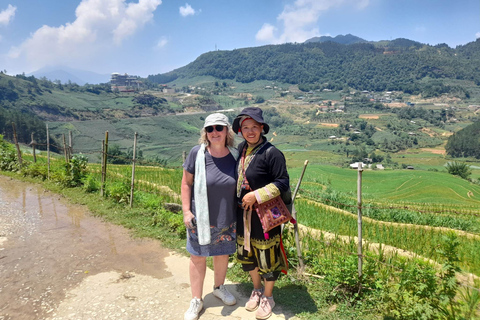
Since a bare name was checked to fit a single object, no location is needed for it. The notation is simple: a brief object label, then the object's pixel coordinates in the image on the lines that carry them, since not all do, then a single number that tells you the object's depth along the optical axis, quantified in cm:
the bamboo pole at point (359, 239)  343
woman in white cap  302
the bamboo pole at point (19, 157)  1060
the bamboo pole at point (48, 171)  940
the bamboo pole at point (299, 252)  398
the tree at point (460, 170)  3668
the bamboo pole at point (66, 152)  899
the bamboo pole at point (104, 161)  746
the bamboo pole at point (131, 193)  682
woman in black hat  291
